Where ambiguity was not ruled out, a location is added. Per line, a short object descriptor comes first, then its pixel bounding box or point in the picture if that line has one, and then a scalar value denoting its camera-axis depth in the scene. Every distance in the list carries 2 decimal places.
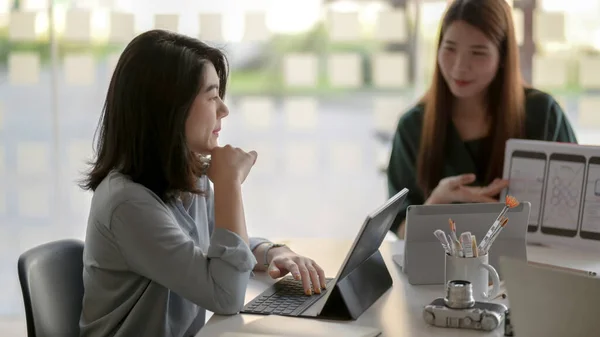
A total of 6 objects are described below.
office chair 3.45
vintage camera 3.27
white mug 3.41
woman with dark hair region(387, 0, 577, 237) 4.04
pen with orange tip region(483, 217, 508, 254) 3.42
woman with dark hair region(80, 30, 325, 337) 3.37
